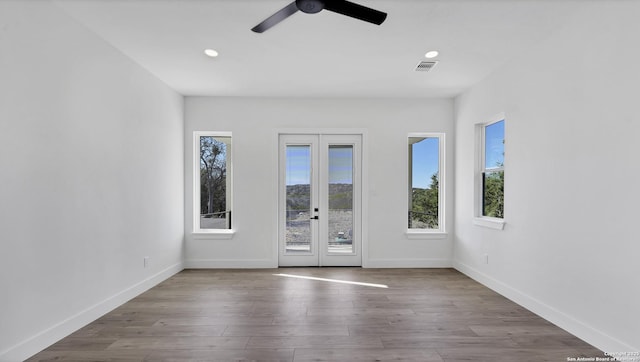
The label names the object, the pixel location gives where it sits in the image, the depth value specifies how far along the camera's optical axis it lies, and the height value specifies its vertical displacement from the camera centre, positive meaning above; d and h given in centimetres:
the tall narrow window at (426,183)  516 -3
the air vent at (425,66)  364 +135
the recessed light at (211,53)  332 +135
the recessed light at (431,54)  335 +136
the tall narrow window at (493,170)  396 +15
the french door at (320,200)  506 -31
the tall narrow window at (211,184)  509 -7
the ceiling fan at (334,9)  211 +118
